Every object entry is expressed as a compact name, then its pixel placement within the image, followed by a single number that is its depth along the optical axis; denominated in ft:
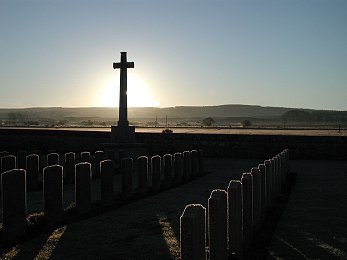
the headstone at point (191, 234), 12.78
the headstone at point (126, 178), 33.17
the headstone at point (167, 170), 40.37
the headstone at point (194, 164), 47.52
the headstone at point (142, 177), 35.37
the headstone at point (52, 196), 24.67
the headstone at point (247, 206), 20.49
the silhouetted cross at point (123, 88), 57.52
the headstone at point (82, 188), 27.43
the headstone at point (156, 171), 38.06
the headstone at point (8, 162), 37.86
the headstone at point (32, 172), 38.47
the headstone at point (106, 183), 30.35
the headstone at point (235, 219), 18.12
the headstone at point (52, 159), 40.50
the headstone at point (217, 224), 15.55
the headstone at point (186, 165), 45.24
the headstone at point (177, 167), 42.57
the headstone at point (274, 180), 32.31
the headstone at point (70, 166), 43.21
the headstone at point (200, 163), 50.13
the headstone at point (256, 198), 23.06
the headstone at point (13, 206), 21.95
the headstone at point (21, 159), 45.51
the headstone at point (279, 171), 35.51
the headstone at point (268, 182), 28.69
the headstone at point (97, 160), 46.39
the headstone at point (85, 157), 47.73
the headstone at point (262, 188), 25.93
